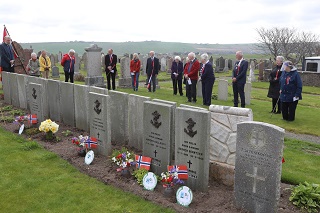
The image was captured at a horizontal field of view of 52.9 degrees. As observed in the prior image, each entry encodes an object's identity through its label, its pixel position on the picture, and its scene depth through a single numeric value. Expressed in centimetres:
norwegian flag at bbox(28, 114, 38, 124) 904
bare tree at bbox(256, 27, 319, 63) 3784
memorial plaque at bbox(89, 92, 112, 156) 698
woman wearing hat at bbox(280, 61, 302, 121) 1016
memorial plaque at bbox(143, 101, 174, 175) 601
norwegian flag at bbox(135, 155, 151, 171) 616
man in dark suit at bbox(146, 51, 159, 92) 1631
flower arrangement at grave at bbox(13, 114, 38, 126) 904
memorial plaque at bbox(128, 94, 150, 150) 724
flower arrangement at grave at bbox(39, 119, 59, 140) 793
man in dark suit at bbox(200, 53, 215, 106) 1247
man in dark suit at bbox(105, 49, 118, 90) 1584
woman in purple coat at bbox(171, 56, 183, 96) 1572
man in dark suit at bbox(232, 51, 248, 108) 1152
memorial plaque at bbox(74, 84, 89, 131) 863
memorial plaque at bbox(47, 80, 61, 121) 962
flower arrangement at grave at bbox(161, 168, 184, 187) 545
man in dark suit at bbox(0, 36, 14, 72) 1341
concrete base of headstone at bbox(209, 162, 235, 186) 574
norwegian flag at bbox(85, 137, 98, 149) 717
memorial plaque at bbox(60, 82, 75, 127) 915
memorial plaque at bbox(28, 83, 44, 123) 927
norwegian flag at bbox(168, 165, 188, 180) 553
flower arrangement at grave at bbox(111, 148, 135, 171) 626
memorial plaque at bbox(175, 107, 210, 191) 535
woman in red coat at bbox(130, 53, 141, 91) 1650
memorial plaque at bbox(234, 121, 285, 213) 449
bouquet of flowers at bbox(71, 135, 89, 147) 725
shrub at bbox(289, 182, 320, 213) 484
